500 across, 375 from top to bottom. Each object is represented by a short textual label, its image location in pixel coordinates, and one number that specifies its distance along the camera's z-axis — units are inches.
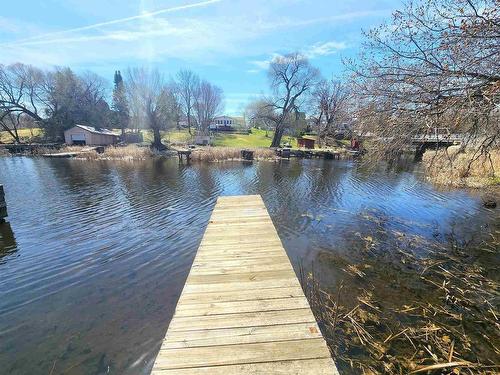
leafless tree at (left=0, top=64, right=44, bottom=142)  2000.5
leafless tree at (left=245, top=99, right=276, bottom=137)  1951.5
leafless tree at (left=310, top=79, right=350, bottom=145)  1947.5
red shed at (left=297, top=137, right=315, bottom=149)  1881.2
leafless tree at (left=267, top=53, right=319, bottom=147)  1868.8
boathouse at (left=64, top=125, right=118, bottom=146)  1892.2
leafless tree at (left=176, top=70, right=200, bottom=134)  3102.9
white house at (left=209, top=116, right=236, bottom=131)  3181.6
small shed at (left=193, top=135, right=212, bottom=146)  2067.9
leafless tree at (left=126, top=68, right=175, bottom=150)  1600.6
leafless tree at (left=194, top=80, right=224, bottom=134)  2994.3
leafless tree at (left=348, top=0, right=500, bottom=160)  248.7
